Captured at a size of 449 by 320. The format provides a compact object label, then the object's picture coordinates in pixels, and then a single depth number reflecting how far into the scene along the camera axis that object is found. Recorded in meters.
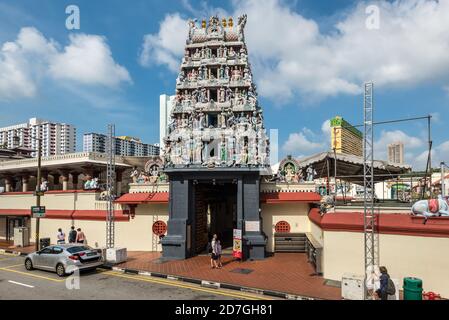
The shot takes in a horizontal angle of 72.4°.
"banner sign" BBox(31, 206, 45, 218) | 20.06
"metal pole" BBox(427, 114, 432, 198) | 14.31
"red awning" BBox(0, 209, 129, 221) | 21.74
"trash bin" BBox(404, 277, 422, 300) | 10.36
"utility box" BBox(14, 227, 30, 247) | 23.41
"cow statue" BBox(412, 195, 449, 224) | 11.79
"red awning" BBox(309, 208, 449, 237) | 11.68
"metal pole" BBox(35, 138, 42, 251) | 20.55
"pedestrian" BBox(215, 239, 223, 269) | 16.19
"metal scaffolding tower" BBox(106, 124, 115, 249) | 18.14
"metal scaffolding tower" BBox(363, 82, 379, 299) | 11.85
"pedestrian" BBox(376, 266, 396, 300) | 10.02
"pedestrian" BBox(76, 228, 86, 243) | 20.86
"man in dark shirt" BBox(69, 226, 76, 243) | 21.09
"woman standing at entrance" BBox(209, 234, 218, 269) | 16.17
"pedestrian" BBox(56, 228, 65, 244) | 21.55
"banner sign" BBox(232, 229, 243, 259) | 17.47
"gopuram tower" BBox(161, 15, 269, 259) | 18.73
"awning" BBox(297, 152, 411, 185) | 20.23
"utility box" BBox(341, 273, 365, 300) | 10.97
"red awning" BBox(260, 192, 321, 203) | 19.81
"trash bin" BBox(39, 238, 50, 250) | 21.48
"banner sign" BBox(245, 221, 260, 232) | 18.48
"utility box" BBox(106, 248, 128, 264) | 17.17
